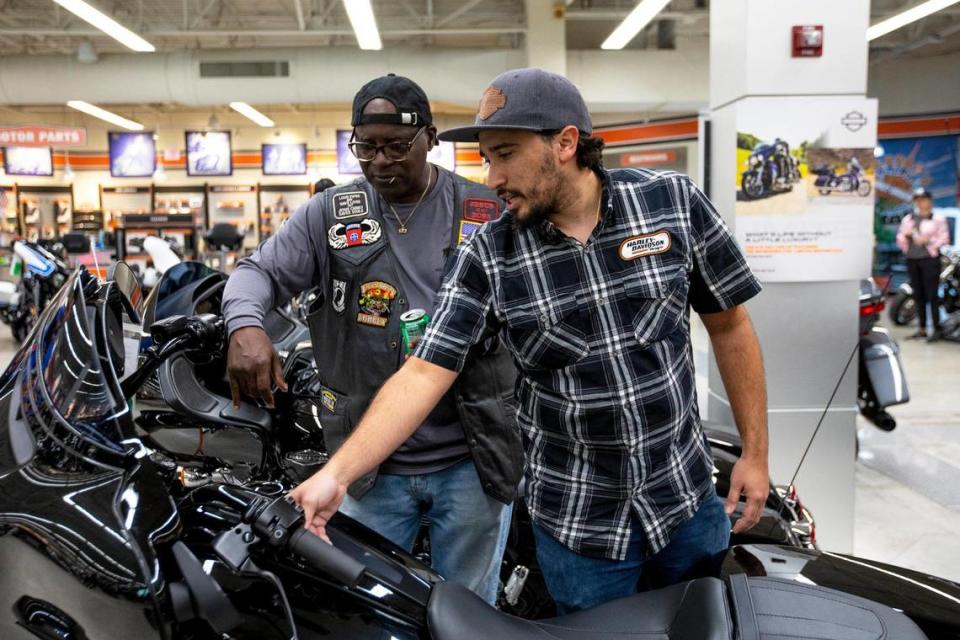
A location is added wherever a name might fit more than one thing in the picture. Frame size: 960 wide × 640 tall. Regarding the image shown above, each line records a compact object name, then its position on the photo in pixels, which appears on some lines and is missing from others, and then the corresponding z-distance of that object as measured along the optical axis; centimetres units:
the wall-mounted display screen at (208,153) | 1474
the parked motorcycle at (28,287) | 699
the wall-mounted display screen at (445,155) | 1391
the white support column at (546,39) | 1091
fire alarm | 315
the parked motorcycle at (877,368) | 419
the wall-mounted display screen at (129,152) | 1460
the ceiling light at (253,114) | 1402
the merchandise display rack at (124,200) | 1728
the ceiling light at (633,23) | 854
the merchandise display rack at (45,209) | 1727
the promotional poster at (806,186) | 320
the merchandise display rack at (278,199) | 1693
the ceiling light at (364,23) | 838
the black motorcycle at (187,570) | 108
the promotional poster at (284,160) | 1566
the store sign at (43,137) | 1271
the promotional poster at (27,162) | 1461
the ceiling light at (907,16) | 915
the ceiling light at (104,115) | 1429
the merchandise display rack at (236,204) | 1712
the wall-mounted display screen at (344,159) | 1470
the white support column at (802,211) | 317
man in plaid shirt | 147
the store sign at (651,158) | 1490
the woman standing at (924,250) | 963
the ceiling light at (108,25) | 861
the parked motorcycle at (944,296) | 1013
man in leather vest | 181
